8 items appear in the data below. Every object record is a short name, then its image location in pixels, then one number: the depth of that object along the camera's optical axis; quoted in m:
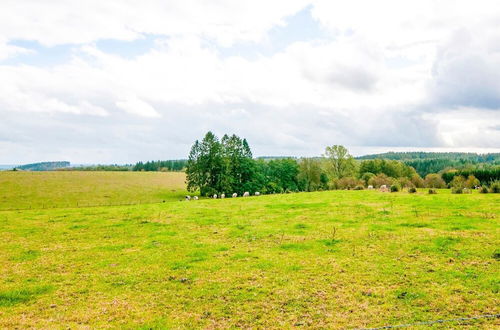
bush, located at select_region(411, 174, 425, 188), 48.31
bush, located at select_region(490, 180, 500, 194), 29.04
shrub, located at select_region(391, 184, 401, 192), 34.81
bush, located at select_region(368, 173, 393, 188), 48.77
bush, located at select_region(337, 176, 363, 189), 49.72
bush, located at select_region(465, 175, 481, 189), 47.48
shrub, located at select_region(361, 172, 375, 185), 64.86
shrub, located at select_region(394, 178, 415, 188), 41.65
